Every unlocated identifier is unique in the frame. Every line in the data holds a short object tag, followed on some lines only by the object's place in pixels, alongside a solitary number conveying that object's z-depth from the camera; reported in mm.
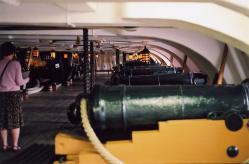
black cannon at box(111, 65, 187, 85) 6193
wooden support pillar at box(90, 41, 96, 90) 9692
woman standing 4708
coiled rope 2564
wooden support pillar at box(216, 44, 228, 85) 7453
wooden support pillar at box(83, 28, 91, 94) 6751
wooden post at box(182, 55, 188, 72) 11781
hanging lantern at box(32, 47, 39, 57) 17148
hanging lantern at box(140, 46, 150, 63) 14818
